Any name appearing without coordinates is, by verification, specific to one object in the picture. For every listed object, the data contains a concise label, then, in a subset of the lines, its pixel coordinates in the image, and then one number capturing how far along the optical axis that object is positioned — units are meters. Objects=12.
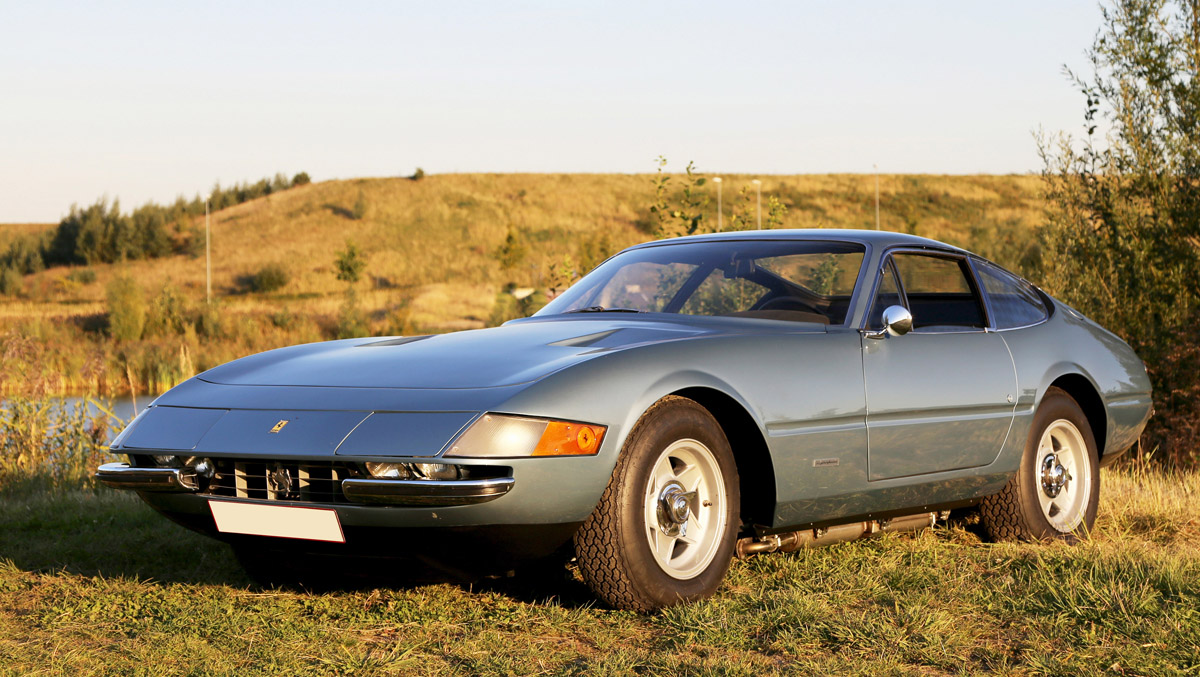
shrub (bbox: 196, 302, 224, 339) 38.81
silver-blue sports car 3.61
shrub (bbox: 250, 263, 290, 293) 66.38
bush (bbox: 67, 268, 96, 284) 65.06
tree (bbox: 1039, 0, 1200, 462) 10.36
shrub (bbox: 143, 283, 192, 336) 40.47
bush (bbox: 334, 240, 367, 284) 62.38
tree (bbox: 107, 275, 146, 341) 40.09
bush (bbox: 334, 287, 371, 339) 42.53
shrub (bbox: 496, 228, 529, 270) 65.06
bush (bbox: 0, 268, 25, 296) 61.22
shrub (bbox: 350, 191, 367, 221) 82.19
